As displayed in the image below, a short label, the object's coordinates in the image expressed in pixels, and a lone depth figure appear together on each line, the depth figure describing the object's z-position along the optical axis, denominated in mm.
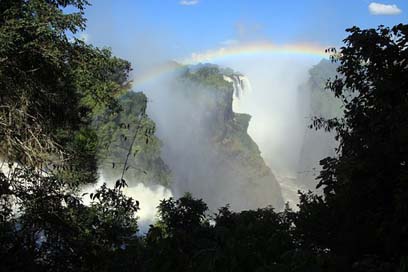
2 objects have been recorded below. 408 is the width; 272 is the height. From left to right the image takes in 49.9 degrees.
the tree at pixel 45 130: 6047
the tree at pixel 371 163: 4418
